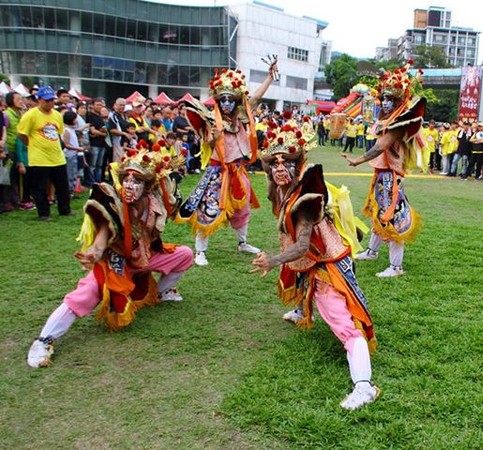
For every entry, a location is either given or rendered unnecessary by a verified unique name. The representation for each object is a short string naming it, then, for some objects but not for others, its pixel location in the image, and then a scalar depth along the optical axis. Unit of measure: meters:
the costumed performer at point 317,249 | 3.29
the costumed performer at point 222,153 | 5.73
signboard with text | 35.69
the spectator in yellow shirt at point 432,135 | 17.18
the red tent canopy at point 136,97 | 20.06
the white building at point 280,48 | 58.97
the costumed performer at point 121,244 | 3.73
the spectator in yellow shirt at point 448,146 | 16.64
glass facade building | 46.03
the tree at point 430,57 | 79.50
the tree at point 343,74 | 62.50
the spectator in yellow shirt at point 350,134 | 24.72
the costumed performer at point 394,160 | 5.34
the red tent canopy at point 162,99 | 27.73
